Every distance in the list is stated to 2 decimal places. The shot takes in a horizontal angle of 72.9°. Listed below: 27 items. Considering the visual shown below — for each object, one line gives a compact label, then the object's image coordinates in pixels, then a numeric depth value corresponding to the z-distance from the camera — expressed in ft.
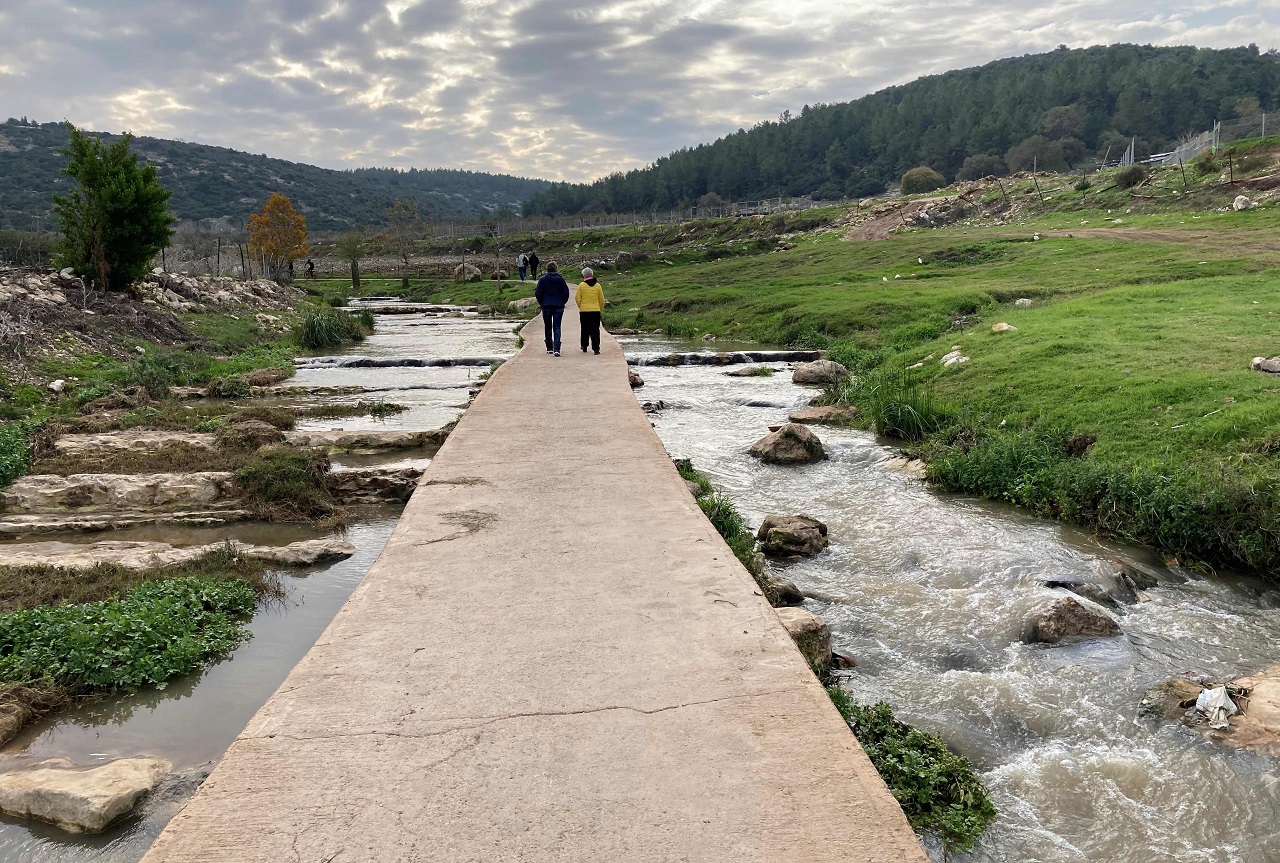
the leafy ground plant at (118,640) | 17.12
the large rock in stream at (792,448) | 37.63
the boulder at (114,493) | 28.81
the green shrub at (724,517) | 26.25
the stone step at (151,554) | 22.98
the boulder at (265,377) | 57.57
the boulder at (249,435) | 35.91
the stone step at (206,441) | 34.63
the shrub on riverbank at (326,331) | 85.46
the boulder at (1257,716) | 15.52
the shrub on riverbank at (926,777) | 13.50
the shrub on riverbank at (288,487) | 29.07
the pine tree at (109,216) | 68.08
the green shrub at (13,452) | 30.14
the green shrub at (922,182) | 222.69
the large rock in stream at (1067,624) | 20.03
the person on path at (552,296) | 51.42
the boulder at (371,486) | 31.48
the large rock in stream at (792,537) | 26.07
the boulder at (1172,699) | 16.84
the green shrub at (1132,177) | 128.47
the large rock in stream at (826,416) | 45.14
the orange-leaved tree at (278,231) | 194.90
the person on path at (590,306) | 50.19
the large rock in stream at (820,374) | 56.65
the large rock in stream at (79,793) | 12.91
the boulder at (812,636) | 17.49
